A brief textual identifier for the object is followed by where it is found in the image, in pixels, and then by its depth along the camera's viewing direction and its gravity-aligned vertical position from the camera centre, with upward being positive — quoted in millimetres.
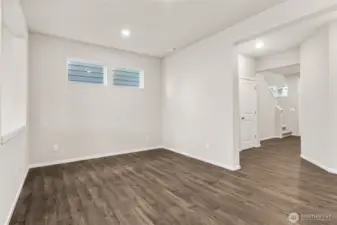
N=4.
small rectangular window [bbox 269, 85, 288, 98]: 8127 +881
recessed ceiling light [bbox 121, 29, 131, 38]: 3783 +1604
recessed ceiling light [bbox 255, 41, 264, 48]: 4500 +1618
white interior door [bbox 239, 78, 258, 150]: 5473 -66
